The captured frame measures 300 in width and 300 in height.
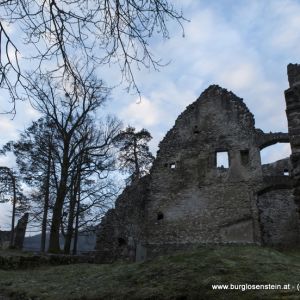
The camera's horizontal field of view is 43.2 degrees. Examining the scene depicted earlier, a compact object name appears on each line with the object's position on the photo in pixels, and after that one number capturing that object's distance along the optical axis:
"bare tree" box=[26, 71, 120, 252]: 15.57
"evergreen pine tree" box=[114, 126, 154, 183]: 22.06
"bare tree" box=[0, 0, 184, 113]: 4.07
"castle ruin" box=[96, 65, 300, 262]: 16.73
